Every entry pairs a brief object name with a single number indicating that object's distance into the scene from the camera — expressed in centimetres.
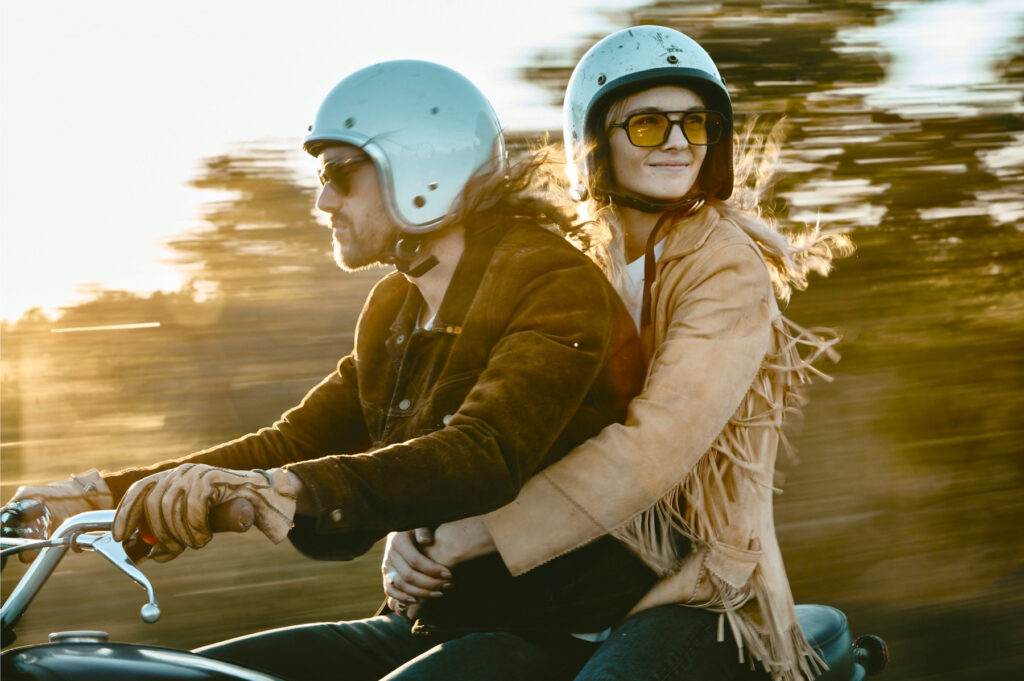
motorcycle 152
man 182
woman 210
